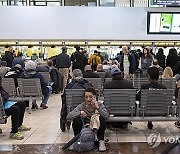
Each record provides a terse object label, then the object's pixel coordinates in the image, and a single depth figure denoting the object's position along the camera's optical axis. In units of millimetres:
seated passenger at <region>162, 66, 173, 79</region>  8898
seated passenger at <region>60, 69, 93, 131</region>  6289
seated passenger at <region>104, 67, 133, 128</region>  6211
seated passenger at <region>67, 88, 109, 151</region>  5242
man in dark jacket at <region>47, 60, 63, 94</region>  11922
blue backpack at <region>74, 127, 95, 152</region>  5000
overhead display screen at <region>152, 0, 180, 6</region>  14967
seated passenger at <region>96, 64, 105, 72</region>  10094
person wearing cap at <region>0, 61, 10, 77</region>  10309
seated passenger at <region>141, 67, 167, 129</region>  6229
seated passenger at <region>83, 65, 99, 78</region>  8602
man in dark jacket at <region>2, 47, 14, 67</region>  13852
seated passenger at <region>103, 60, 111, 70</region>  11966
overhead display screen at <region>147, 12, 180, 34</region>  15492
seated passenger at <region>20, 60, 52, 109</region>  8330
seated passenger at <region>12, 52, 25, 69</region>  11908
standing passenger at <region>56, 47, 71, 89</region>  12739
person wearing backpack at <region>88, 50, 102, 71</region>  12914
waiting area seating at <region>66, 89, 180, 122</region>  5820
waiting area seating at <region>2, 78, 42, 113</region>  8164
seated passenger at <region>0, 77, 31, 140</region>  5820
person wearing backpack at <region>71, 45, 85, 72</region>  13258
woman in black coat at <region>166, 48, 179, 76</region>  12359
